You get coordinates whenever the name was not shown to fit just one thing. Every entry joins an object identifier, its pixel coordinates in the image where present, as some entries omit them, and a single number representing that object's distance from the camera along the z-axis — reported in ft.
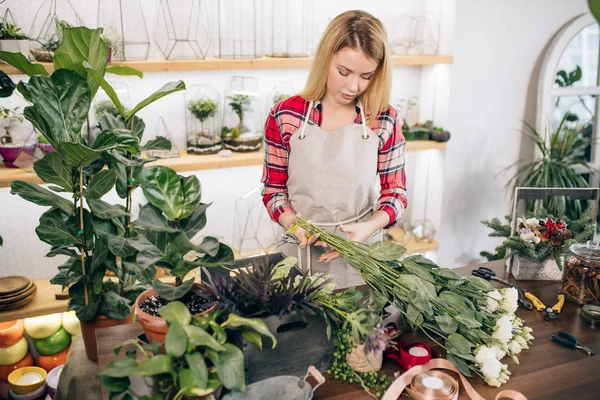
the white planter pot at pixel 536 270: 6.49
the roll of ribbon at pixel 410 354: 4.65
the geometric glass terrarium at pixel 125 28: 9.34
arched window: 11.66
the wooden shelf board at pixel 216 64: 9.01
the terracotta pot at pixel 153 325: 4.12
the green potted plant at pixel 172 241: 4.30
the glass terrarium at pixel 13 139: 9.00
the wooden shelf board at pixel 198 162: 8.77
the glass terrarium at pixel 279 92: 10.56
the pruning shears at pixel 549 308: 5.65
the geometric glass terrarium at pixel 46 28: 8.80
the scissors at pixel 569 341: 5.04
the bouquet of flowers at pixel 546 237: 6.45
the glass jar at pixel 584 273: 5.79
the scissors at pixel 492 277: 5.95
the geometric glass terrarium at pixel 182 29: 9.75
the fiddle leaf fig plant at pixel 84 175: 5.49
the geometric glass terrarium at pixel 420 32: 11.26
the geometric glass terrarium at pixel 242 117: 10.20
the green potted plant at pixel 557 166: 11.26
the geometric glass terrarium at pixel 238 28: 10.01
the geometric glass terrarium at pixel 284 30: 10.23
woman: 7.05
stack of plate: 8.96
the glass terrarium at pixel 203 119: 10.06
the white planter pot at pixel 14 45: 8.49
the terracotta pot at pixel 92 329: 6.18
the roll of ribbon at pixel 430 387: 4.19
